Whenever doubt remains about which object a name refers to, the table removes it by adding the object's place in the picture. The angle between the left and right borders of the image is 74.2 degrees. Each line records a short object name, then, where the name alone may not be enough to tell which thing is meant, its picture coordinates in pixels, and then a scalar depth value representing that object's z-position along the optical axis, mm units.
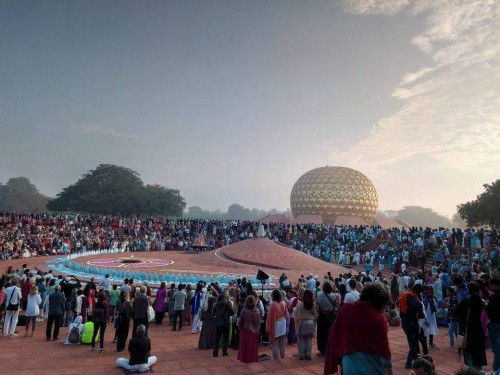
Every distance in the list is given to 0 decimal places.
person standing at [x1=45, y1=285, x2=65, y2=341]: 8422
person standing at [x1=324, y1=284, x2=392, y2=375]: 3145
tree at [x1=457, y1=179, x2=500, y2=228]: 28859
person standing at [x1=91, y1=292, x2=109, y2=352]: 7747
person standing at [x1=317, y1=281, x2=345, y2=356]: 6867
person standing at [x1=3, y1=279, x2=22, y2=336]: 8602
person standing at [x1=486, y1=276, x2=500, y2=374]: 5230
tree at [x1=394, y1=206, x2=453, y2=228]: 115500
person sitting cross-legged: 5867
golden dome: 52594
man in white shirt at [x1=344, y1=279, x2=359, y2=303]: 7348
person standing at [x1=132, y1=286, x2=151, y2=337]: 7773
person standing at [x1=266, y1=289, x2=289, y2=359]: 6570
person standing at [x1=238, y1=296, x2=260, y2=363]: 6383
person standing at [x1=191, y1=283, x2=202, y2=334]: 9656
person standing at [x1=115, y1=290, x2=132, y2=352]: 7629
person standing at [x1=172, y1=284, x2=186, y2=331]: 9664
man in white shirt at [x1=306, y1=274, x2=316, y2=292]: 11766
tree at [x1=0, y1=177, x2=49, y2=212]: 82250
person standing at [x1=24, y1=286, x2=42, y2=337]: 8805
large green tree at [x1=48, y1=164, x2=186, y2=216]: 58094
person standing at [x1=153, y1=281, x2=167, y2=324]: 10531
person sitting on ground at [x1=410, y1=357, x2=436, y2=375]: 3182
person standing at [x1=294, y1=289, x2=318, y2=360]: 6453
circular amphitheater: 16703
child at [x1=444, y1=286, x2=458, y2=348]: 7352
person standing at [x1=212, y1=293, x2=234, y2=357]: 7031
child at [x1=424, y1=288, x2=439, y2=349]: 7637
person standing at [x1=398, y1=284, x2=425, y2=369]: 5953
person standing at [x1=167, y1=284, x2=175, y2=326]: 10125
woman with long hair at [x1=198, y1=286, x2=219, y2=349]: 7781
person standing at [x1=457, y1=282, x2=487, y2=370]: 5414
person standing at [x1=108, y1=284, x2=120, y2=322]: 9773
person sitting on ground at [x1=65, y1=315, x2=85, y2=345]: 8094
